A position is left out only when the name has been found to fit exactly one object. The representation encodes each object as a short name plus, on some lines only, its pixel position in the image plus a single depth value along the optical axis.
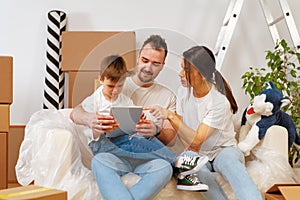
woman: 1.79
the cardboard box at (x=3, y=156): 2.27
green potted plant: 2.45
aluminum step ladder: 2.65
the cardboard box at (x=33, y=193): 1.45
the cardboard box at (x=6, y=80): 2.30
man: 1.72
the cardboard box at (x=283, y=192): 1.61
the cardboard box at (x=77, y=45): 2.58
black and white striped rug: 2.76
